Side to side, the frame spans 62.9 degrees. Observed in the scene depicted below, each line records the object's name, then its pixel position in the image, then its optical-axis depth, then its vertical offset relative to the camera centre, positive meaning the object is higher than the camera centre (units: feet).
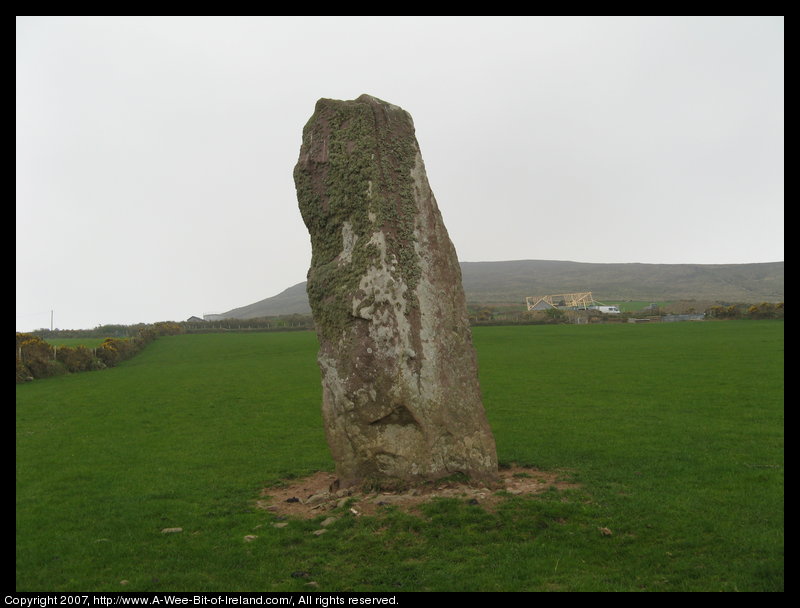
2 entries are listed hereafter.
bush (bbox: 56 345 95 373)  117.29 -9.31
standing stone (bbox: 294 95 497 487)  31.17 -0.18
